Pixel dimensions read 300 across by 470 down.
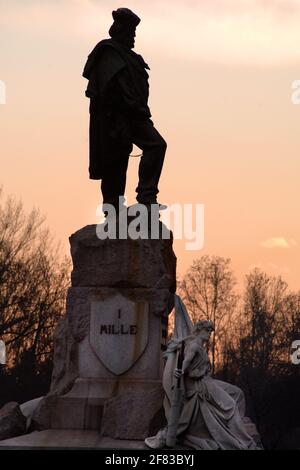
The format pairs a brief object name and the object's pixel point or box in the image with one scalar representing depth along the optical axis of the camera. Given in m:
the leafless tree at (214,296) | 66.88
